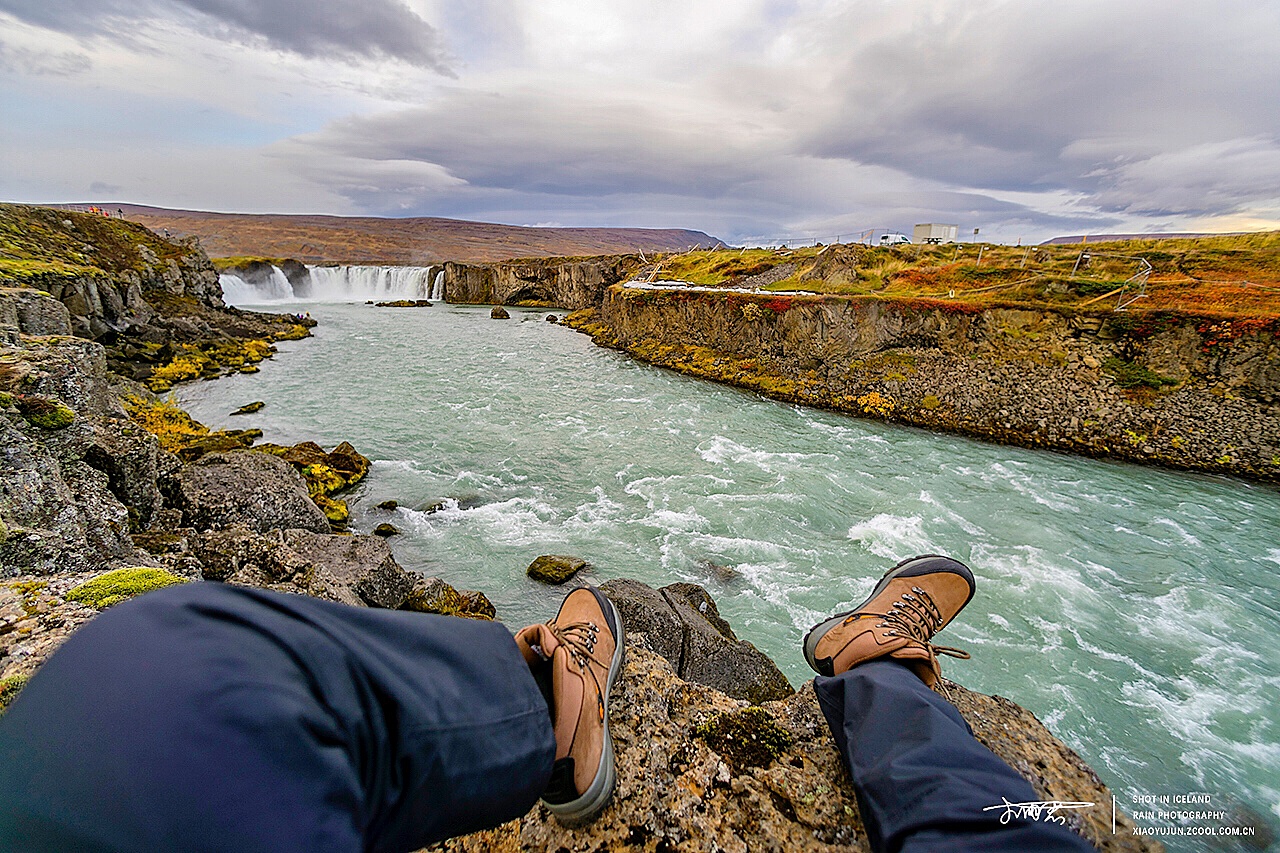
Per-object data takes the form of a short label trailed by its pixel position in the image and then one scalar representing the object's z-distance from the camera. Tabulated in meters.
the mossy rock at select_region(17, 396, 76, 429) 4.91
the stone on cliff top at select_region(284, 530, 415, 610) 6.16
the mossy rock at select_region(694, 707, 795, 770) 2.77
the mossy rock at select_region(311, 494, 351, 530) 10.03
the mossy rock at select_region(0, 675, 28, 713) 1.89
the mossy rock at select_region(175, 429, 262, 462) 11.96
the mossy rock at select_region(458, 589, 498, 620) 7.09
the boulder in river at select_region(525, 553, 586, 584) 8.69
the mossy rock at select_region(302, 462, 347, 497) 11.37
